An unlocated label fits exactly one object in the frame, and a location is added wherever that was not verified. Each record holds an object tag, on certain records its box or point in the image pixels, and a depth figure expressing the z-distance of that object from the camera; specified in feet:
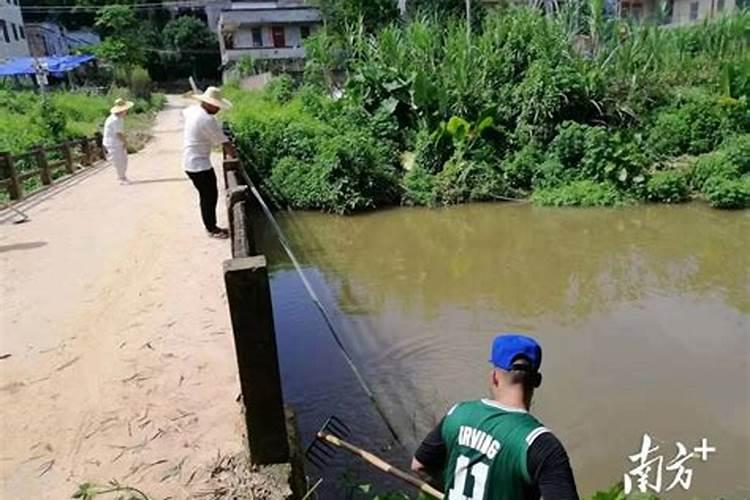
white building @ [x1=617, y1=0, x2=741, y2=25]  90.84
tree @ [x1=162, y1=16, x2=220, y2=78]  153.07
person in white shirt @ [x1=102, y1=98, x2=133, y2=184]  33.81
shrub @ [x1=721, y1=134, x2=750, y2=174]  41.57
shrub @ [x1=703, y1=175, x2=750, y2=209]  39.27
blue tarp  94.41
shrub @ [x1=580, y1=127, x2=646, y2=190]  42.83
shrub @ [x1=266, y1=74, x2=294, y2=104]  68.49
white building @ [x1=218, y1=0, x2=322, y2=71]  136.77
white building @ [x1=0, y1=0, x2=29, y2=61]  111.04
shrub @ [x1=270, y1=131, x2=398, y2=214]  42.32
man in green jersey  6.01
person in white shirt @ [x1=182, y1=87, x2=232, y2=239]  20.01
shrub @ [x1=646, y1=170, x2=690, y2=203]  41.70
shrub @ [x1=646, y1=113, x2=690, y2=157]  45.57
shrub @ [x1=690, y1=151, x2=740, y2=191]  40.86
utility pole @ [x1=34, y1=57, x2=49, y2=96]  63.54
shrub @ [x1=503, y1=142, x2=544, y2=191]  45.34
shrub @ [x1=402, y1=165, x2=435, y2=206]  44.04
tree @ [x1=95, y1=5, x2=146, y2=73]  124.88
